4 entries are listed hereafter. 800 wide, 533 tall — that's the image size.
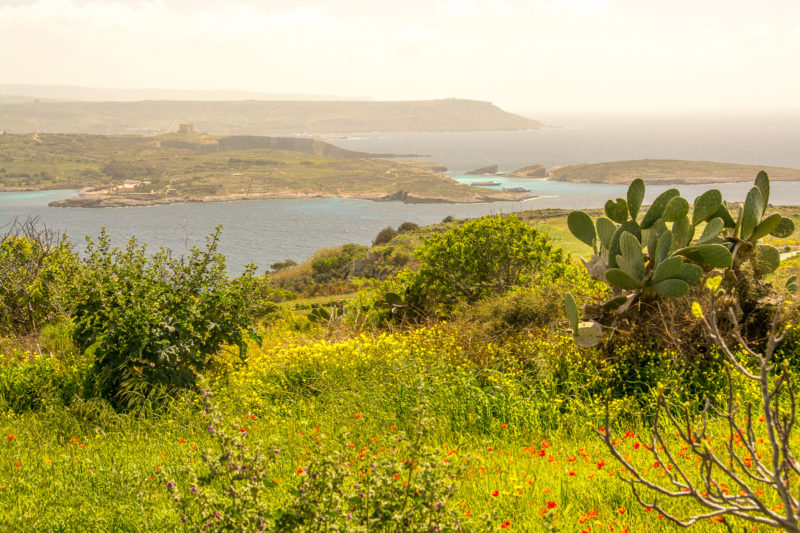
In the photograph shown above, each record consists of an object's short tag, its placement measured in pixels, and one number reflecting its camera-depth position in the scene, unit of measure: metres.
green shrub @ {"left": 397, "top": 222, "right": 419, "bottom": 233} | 61.15
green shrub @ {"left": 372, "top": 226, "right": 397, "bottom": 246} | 52.88
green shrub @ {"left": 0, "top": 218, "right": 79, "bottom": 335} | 10.13
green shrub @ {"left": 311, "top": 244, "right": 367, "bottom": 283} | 40.97
